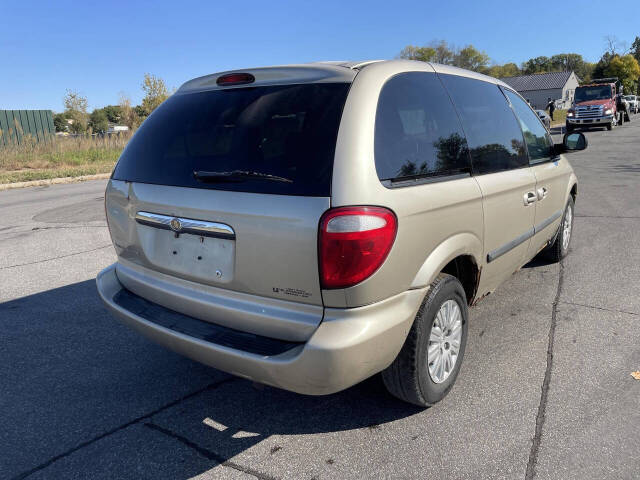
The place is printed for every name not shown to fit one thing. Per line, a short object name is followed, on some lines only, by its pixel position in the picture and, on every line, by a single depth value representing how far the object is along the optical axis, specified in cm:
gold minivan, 219
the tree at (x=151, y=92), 4106
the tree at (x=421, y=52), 8374
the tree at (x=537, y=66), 11200
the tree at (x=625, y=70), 7688
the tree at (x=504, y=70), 10171
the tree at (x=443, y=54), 8781
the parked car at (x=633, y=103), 5211
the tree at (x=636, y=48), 10034
